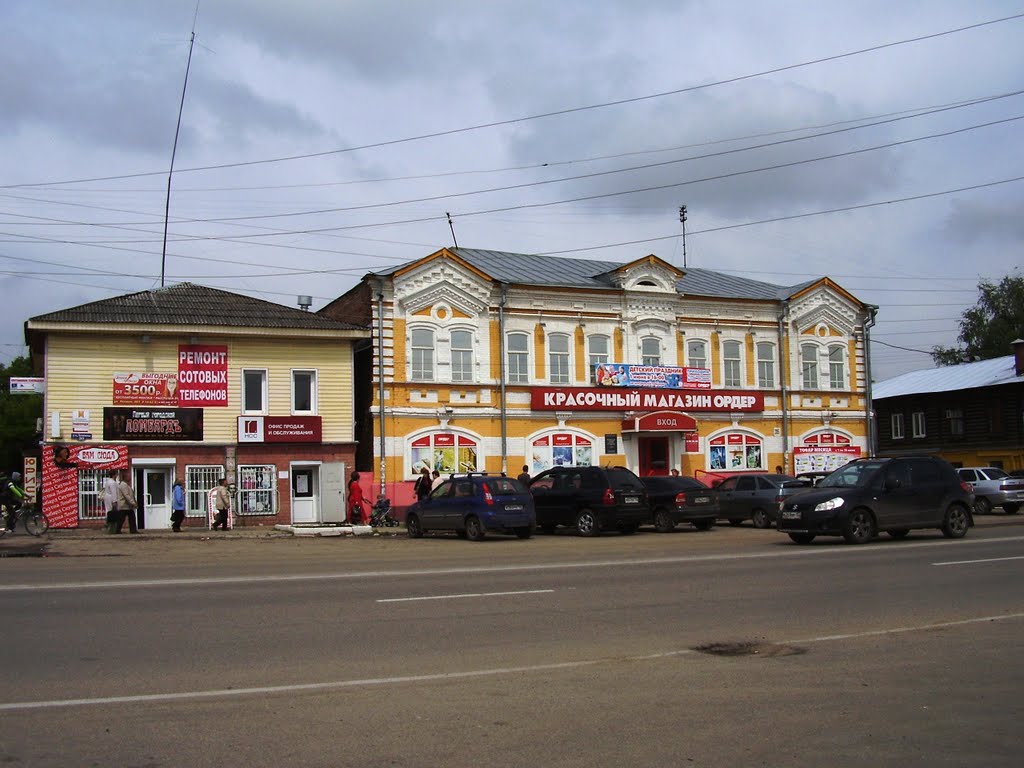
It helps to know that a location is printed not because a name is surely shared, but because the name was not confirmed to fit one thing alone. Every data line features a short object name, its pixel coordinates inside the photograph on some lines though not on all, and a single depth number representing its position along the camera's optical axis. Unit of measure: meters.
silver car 36.09
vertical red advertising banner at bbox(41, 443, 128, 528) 30.08
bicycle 25.98
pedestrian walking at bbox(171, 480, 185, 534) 29.42
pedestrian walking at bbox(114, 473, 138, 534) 28.02
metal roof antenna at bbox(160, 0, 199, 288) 33.36
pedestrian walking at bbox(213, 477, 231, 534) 30.58
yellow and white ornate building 35.06
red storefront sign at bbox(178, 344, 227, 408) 32.12
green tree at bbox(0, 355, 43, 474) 76.66
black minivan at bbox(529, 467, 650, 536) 27.12
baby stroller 32.28
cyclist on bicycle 25.84
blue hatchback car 25.72
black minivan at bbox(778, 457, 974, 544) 20.77
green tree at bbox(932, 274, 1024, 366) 71.69
